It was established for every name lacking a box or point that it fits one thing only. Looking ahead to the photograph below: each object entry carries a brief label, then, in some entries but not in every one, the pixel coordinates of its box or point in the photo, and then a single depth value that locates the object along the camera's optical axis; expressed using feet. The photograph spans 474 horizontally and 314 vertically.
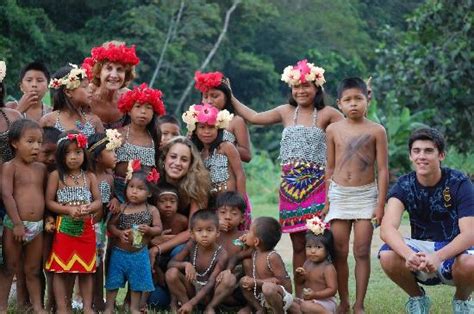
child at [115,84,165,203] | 23.82
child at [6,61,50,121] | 24.31
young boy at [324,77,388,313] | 23.13
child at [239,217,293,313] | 22.45
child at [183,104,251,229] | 24.43
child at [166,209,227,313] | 22.93
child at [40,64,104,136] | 23.47
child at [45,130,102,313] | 21.71
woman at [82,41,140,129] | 24.75
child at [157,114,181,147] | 26.05
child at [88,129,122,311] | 22.77
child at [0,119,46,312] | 21.50
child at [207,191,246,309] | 22.84
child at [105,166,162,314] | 22.76
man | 21.12
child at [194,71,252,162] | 25.40
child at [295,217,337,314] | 22.36
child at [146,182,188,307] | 23.86
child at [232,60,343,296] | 24.41
